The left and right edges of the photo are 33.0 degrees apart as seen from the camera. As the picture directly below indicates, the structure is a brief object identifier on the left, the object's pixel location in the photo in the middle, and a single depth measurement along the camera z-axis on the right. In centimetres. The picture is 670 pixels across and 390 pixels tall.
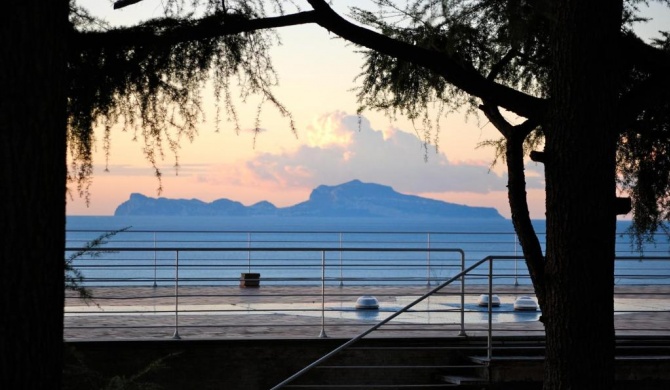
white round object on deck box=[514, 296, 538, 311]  1477
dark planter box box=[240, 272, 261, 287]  1778
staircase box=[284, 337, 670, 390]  1040
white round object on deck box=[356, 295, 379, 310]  1420
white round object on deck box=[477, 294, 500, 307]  1517
